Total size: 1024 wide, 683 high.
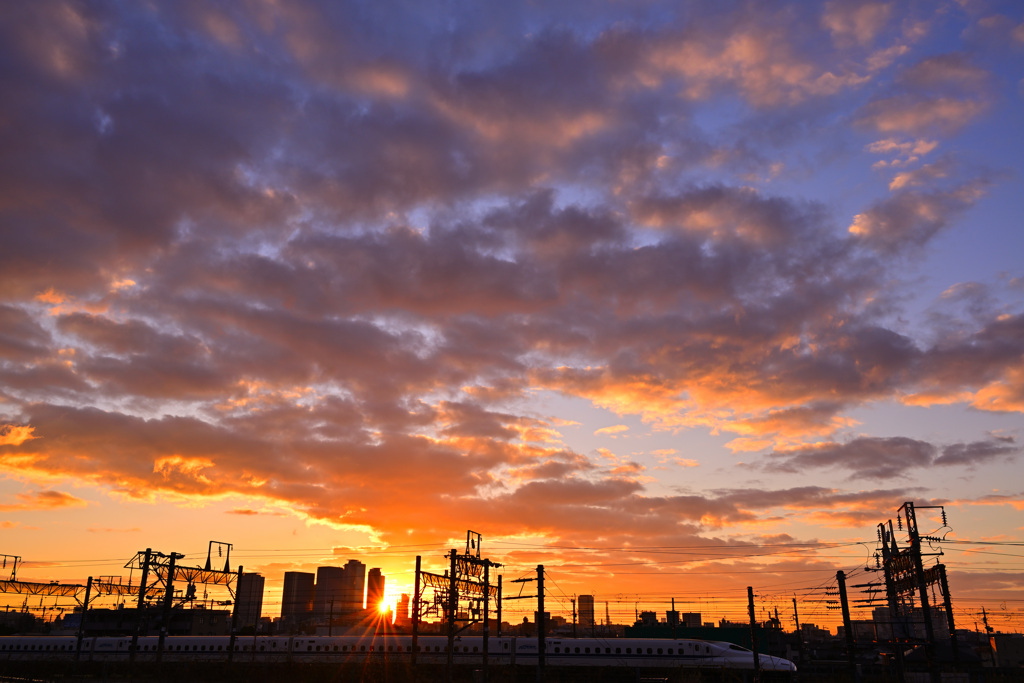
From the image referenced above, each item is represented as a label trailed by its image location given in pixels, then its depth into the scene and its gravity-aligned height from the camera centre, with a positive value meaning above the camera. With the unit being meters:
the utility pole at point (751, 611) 35.75 -1.41
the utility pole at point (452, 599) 46.73 -0.97
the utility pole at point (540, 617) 42.82 -1.94
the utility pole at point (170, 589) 63.36 -0.27
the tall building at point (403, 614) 104.72 -4.27
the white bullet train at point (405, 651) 58.97 -6.06
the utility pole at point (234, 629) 56.54 -3.51
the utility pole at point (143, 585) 59.60 +0.09
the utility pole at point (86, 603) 61.56 -1.44
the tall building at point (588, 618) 96.94 -5.21
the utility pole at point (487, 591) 54.33 -0.55
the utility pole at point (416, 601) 49.41 -1.15
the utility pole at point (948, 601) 45.16 -1.22
